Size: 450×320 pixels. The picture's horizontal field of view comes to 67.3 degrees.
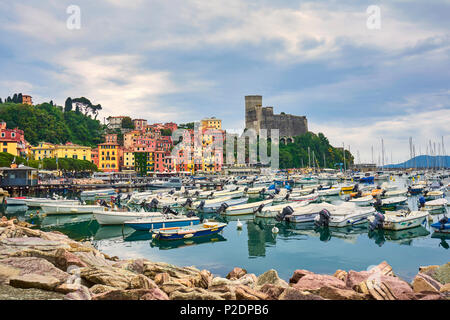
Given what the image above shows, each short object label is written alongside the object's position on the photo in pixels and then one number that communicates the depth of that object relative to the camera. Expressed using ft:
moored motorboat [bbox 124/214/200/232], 82.43
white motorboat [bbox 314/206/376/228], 84.89
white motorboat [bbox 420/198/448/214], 106.11
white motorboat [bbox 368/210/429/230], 79.30
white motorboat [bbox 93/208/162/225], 91.66
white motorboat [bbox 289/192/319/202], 141.28
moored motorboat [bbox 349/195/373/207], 122.93
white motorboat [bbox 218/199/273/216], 107.24
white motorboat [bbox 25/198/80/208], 124.98
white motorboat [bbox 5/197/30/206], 131.03
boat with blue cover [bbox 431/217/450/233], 75.87
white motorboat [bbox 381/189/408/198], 149.26
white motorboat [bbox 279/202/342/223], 91.66
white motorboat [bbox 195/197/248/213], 114.93
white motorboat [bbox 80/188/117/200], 164.74
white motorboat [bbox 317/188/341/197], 166.40
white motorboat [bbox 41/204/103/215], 113.50
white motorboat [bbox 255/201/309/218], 101.35
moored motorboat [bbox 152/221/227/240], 72.43
